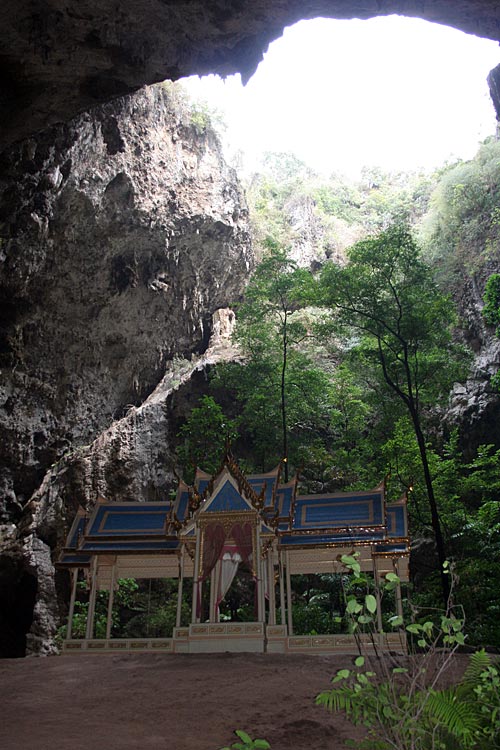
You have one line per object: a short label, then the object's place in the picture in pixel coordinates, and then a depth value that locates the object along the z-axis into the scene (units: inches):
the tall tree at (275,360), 917.2
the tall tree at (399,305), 800.9
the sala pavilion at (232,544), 465.1
